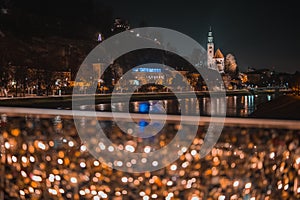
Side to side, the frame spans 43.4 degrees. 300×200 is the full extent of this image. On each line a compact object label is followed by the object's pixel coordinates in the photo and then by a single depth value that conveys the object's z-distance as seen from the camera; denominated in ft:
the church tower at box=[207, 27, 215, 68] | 462.19
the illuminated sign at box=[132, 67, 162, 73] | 292.71
